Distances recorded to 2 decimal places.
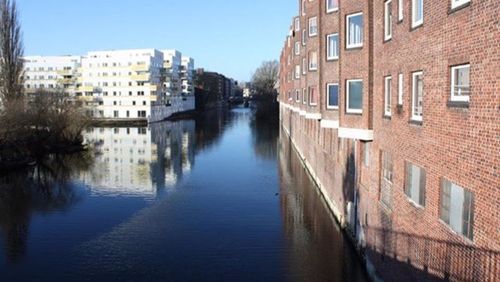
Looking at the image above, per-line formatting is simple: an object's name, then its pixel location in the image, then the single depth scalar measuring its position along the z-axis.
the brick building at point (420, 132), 7.30
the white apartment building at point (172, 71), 119.19
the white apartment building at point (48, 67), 113.06
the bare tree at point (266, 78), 121.88
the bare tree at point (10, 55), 49.66
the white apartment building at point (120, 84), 99.62
